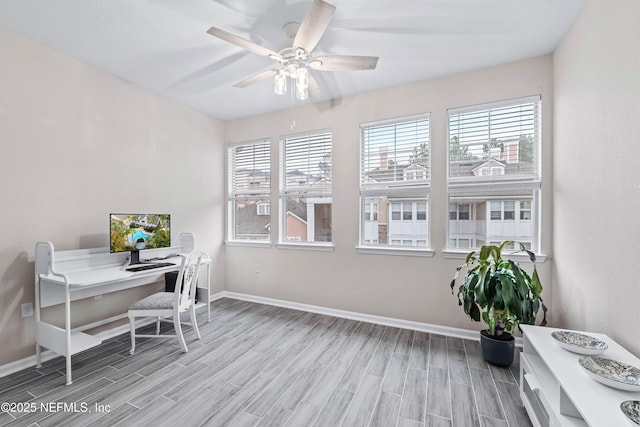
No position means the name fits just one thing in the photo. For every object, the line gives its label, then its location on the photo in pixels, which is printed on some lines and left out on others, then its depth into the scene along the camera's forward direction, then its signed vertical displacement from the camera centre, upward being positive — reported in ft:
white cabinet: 3.49 -2.44
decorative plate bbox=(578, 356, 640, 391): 3.76 -2.30
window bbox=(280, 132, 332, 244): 11.89 +1.08
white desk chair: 8.25 -2.80
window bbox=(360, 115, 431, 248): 10.09 +1.19
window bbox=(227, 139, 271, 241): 13.30 +1.06
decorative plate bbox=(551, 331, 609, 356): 4.66 -2.29
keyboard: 8.66 -1.75
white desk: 6.99 -1.85
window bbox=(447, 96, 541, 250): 8.67 +1.32
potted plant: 6.96 -2.21
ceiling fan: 5.65 +3.65
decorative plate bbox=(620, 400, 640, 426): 3.23 -2.37
